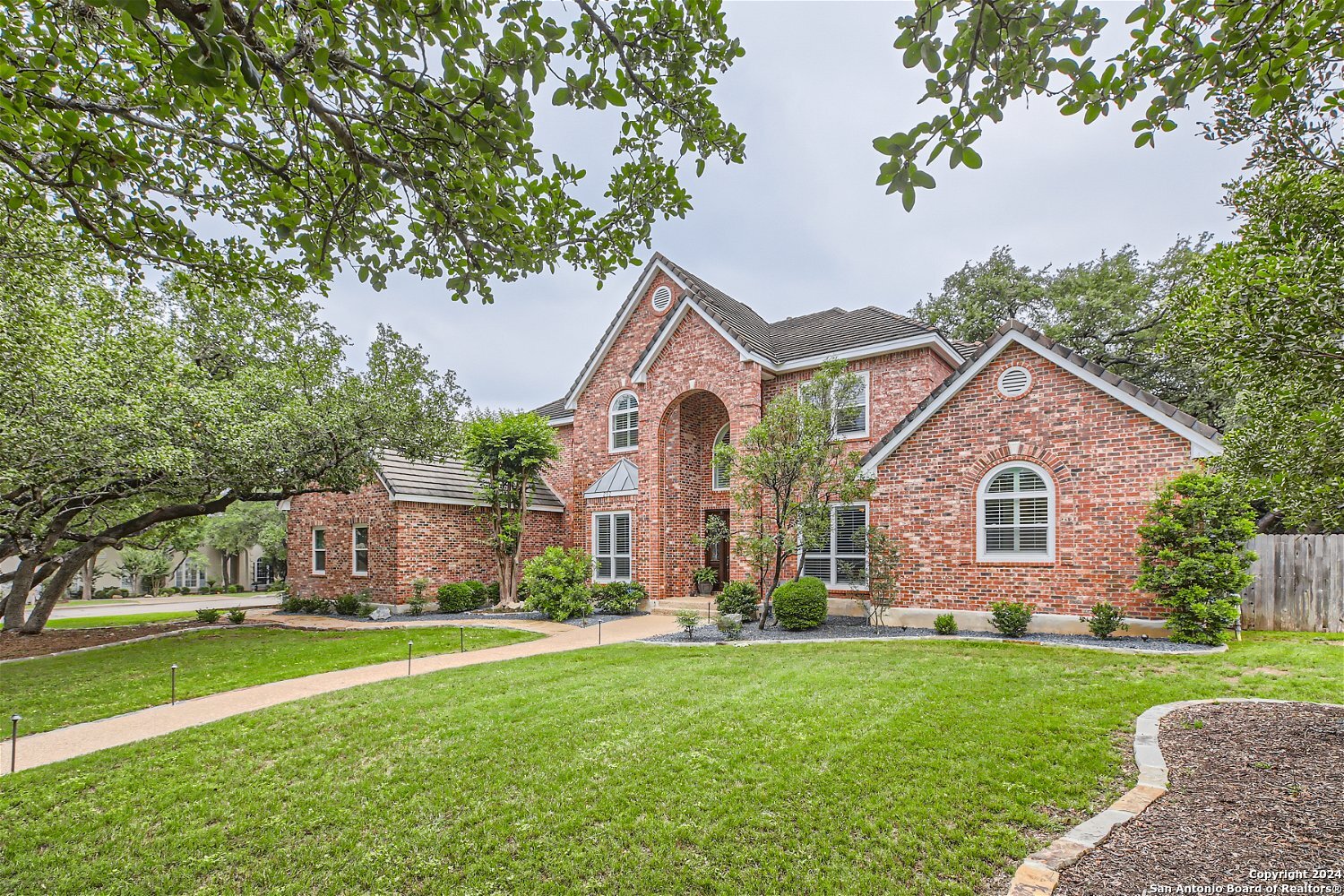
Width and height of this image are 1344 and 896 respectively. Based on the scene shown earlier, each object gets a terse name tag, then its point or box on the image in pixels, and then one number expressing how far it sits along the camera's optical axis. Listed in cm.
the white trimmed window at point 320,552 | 2033
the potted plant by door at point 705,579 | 1731
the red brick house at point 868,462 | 1110
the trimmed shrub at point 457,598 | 1667
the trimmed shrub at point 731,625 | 1175
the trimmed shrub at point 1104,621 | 1041
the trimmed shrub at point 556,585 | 1474
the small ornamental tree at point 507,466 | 1695
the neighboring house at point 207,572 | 3428
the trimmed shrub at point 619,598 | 1634
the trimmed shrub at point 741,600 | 1400
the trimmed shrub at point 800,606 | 1250
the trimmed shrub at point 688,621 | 1217
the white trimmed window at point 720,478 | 1827
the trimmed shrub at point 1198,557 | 967
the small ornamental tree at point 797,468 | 1254
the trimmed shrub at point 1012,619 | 1091
